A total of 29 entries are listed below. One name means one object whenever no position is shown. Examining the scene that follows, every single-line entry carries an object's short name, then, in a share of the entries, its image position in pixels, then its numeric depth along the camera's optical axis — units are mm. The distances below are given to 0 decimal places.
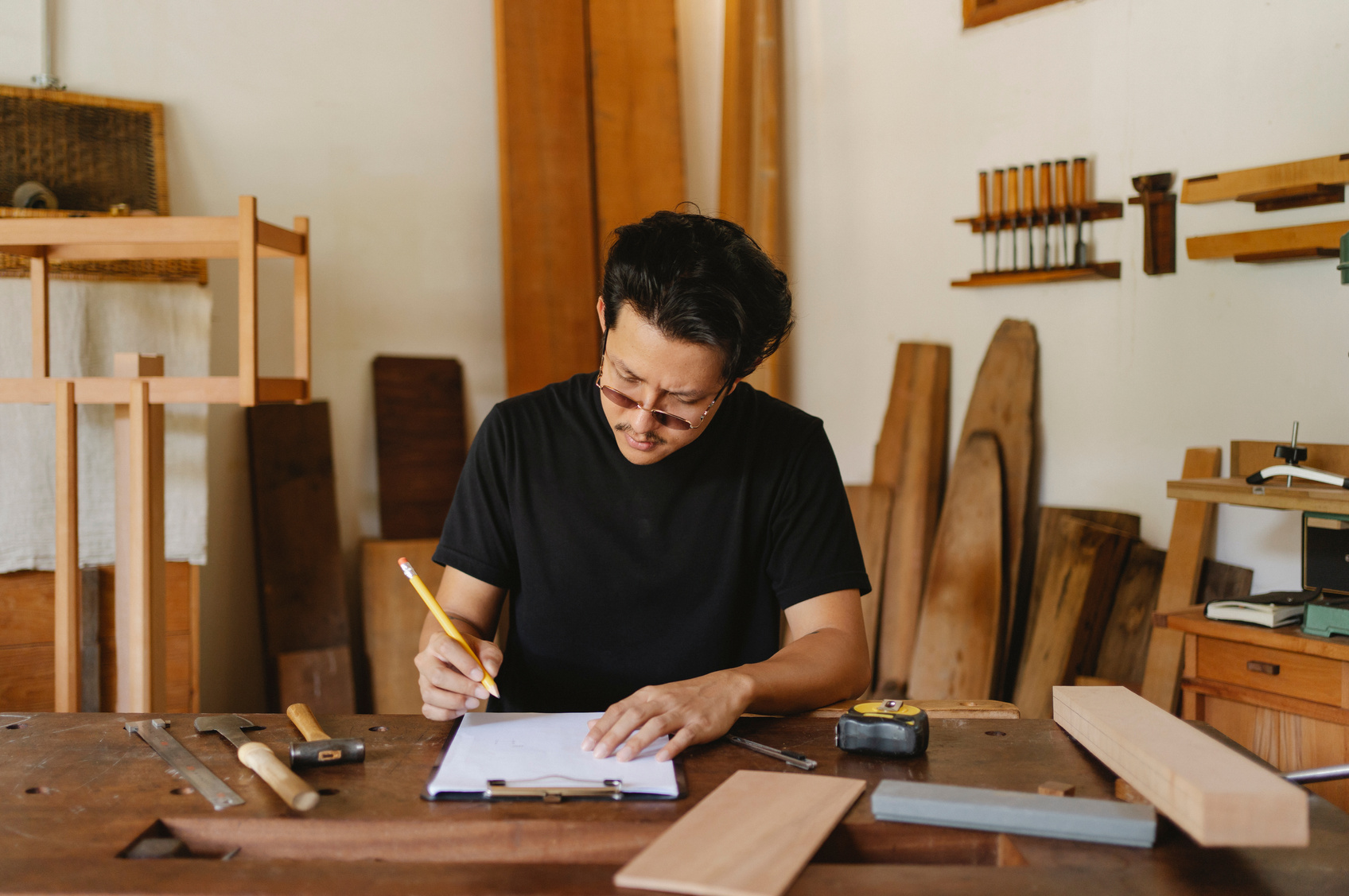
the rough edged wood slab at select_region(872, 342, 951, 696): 3342
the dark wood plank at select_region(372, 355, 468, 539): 3414
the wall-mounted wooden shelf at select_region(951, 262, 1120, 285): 2994
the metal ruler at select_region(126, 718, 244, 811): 1099
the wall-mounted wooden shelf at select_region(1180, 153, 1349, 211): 2445
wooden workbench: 917
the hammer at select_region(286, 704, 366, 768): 1199
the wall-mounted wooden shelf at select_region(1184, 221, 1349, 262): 2455
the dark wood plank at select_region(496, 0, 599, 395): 3539
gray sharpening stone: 1004
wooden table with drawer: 2170
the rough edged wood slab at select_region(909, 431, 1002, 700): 3080
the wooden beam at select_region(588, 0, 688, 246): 3707
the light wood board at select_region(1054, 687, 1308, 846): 915
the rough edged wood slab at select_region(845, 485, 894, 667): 3430
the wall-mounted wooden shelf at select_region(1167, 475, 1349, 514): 2115
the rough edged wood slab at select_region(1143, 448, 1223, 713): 2670
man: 1708
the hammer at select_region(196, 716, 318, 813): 1061
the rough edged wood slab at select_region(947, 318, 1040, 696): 3146
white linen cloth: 2672
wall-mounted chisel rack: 3047
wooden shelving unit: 2230
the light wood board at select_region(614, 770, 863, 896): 885
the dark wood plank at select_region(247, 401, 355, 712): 3104
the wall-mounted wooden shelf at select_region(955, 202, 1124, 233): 3002
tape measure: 1245
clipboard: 1098
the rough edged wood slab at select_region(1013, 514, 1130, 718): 2885
